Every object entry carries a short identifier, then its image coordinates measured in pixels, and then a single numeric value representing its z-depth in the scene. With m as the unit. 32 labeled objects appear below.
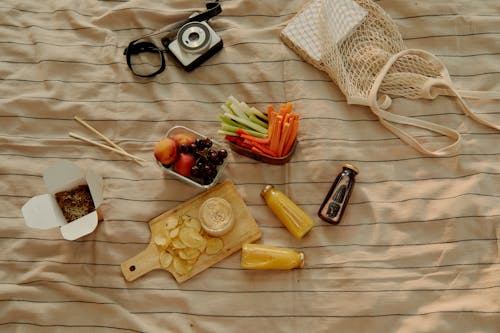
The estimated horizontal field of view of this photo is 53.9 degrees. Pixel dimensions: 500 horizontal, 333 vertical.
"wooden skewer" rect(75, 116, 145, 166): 1.29
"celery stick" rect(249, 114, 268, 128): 1.25
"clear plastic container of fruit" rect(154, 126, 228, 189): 1.19
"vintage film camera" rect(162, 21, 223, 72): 1.35
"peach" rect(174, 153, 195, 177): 1.20
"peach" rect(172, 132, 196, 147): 1.22
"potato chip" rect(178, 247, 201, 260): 1.19
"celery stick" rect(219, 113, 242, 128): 1.24
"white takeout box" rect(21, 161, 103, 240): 1.16
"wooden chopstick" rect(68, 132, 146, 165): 1.29
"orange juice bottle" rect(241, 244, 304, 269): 1.16
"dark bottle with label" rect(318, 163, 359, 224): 1.20
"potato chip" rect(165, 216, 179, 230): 1.22
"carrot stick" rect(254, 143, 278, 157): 1.22
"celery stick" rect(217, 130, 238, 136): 1.23
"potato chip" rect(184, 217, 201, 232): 1.22
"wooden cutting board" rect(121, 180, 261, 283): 1.20
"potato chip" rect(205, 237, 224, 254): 1.21
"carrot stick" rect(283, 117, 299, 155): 1.18
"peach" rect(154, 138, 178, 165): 1.18
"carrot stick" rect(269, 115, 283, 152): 1.17
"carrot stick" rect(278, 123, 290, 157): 1.16
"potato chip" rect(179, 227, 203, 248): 1.20
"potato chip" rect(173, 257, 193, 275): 1.19
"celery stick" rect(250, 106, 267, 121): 1.25
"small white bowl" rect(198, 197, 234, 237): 1.20
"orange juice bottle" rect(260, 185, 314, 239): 1.19
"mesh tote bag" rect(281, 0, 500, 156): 1.28
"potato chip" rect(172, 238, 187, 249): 1.20
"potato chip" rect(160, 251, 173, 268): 1.20
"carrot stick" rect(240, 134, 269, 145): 1.21
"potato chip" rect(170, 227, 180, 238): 1.21
